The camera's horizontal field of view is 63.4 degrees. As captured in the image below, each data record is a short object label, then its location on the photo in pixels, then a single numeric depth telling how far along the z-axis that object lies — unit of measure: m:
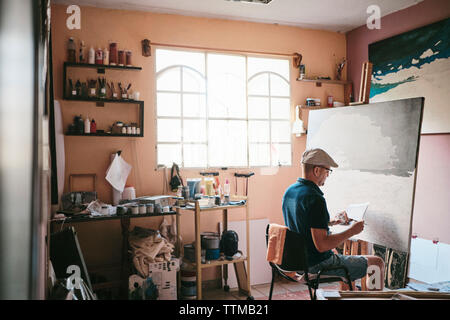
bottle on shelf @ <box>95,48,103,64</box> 3.72
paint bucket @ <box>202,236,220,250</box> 3.63
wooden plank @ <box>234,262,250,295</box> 3.89
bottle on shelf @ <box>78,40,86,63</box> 3.69
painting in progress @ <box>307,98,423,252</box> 2.90
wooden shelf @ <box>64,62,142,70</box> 3.63
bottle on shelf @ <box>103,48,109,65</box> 3.75
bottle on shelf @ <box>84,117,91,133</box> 3.64
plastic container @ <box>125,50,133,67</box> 3.84
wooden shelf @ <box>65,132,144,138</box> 3.61
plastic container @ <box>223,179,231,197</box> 3.90
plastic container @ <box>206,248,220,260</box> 3.63
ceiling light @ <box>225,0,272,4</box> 3.64
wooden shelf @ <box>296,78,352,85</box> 4.64
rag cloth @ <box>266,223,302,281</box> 2.54
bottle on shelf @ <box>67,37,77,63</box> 3.65
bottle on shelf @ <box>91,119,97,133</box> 3.68
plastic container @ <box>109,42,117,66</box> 3.80
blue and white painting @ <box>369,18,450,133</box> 3.60
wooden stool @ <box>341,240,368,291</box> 3.39
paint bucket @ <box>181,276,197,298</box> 3.61
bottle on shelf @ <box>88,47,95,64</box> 3.70
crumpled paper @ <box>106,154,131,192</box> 3.72
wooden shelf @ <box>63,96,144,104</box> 3.62
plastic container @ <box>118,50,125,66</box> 3.84
